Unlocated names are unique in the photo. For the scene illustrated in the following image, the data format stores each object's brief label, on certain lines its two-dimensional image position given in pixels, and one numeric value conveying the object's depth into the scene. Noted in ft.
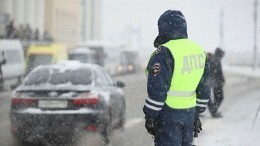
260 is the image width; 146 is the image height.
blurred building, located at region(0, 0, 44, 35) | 158.61
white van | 80.79
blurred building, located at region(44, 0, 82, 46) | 196.85
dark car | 28.32
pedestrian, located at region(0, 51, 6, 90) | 73.15
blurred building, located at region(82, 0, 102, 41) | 256.44
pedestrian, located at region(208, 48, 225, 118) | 41.27
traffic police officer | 15.29
